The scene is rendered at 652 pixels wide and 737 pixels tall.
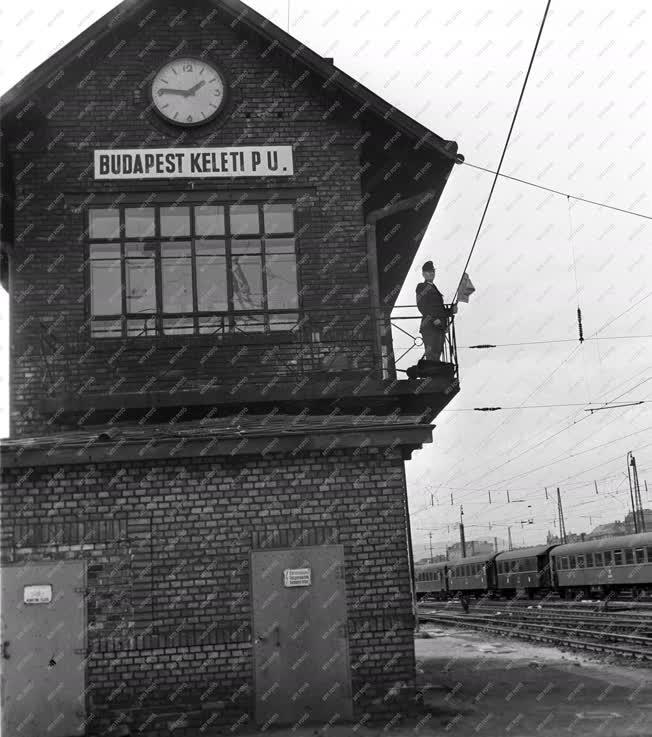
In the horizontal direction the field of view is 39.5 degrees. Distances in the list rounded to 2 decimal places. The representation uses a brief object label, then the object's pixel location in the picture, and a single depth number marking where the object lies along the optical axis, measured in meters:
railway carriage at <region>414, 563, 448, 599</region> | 58.56
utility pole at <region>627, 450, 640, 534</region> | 52.83
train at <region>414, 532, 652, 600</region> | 34.59
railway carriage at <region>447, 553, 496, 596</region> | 49.62
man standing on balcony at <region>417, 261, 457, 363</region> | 12.64
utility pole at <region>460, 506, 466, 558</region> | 74.94
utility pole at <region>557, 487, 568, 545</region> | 72.31
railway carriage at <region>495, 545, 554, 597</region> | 43.33
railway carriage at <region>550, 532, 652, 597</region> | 33.91
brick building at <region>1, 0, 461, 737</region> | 10.54
